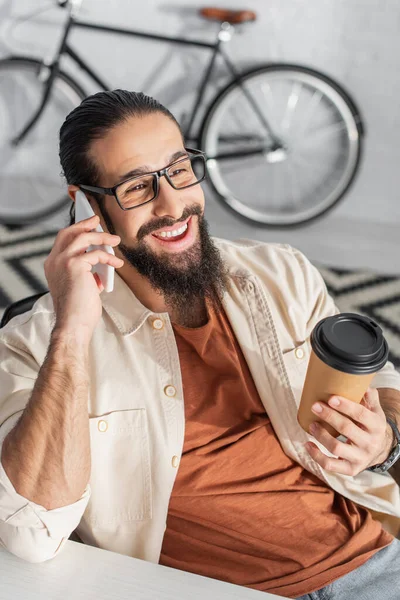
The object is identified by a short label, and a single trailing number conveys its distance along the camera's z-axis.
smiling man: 1.24
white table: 1.06
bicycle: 3.28
